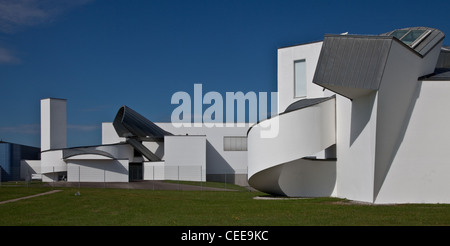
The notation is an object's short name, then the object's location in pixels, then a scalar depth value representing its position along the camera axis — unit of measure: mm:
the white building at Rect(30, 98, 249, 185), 48656
